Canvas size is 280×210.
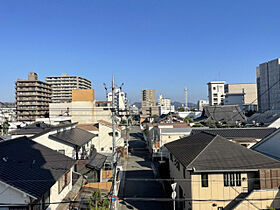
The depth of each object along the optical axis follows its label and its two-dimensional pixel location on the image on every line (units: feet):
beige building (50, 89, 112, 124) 144.77
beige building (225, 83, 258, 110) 327.47
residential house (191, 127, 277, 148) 60.03
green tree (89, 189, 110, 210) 33.67
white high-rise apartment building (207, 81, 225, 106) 271.90
